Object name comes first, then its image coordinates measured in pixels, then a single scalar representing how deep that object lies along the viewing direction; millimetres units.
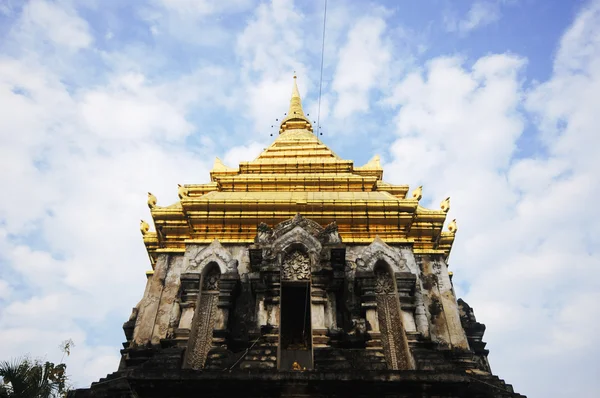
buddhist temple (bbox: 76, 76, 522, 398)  8250
